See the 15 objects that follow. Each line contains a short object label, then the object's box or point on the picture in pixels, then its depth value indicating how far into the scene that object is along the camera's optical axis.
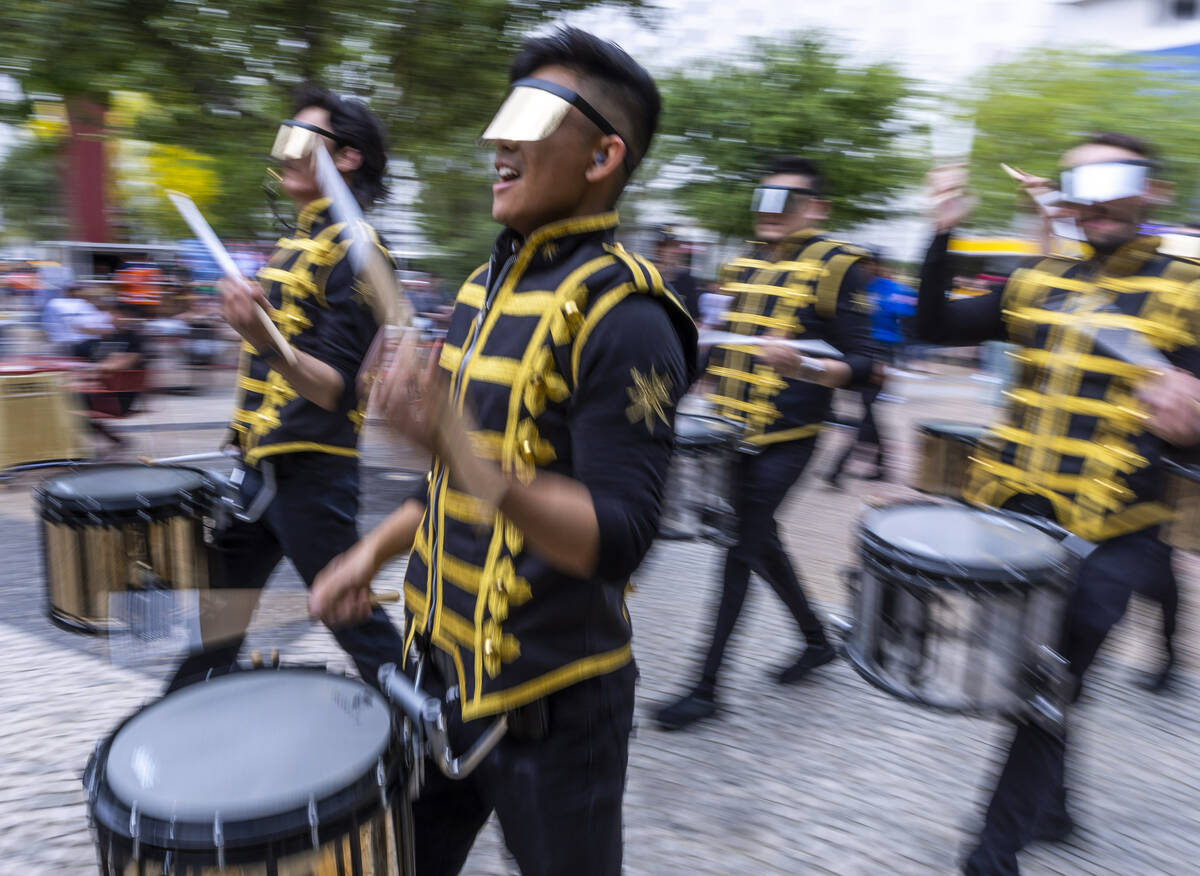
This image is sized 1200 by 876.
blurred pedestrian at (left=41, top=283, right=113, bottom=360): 10.98
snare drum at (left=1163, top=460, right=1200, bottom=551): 4.28
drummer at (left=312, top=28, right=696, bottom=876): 1.55
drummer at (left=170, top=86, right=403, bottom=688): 3.06
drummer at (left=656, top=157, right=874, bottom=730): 4.12
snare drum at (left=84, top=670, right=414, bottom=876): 1.42
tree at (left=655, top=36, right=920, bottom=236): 23.20
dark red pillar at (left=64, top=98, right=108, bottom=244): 7.01
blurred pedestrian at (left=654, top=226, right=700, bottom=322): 8.34
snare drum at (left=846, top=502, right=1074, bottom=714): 2.54
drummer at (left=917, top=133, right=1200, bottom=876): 2.79
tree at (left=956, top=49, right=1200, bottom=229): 24.06
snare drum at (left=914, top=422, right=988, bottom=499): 5.04
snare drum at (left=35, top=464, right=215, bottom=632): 3.11
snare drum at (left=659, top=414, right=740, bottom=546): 4.25
